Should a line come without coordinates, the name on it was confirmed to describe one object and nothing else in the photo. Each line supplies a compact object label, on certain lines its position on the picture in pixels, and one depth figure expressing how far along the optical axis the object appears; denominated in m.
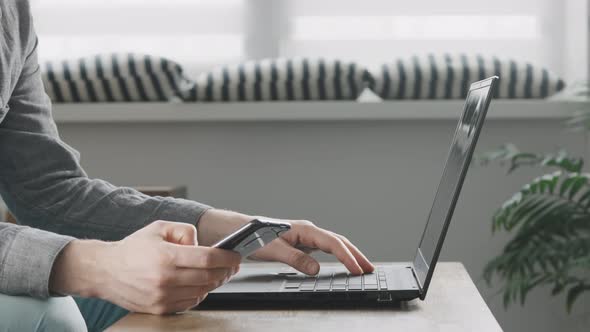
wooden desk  1.27
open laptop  1.37
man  1.28
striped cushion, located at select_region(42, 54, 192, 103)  3.09
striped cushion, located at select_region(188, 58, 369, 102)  3.04
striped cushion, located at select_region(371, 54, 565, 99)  3.04
